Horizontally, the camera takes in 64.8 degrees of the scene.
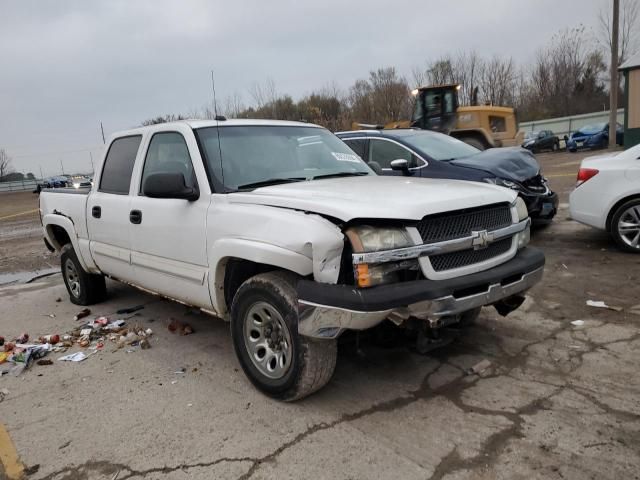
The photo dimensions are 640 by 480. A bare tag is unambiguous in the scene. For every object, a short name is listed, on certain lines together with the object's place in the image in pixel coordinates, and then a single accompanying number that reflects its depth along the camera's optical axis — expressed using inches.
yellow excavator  672.4
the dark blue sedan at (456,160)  278.8
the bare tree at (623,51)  1636.3
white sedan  243.8
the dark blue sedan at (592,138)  1026.1
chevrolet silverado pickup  111.8
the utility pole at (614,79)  895.7
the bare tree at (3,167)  3555.6
